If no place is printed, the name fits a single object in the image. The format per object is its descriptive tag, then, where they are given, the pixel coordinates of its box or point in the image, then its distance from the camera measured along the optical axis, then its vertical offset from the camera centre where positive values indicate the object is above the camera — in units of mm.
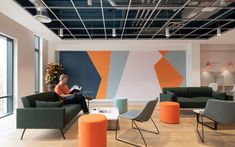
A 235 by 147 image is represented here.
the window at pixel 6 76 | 5152 -68
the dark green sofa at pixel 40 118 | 3453 -883
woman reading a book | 5070 -687
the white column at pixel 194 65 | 7812 +375
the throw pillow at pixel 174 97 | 5438 -741
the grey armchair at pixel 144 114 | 3383 -825
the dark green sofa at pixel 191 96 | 5438 -764
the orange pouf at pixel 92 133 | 2875 -991
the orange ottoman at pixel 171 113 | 4700 -1077
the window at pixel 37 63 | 7101 +443
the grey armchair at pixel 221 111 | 3197 -713
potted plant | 7086 -36
